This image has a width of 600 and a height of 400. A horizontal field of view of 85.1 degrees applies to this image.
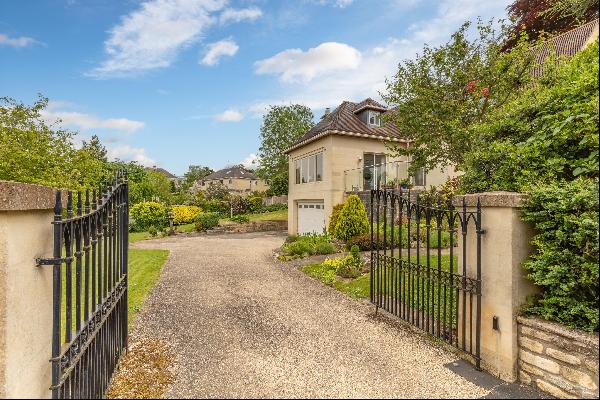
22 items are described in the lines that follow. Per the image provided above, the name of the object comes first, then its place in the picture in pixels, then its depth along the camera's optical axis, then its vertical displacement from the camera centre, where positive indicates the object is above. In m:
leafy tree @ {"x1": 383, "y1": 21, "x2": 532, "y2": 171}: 8.68 +3.27
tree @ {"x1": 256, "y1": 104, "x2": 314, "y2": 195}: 38.33 +8.34
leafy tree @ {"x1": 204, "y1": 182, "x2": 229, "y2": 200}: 34.75 +1.10
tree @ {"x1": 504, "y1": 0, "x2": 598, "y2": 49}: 14.91 +8.97
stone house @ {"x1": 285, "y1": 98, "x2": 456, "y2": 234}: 17.05 +2.22
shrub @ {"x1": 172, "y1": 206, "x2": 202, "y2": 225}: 27.09 -0.94
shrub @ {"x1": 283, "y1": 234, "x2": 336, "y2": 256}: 12.84 -1.78
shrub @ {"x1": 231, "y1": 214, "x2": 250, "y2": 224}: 25.71 -1.29
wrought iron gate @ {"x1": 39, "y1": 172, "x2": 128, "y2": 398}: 2.45 -0.96
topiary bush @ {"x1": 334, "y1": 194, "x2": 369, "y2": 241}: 13.87 -0.78
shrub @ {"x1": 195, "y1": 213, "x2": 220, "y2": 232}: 24.06 -1.41
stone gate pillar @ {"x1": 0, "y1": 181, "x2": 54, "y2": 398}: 1.98 -0.60
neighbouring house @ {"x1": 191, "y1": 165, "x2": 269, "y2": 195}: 60.97 +4.51
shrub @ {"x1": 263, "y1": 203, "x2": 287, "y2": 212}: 34.09 -0.44
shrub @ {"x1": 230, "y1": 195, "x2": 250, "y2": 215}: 31.25 -0.19
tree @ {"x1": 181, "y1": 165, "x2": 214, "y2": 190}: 72.12 +6.92
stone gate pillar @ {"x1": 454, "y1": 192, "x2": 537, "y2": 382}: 3.83 -0.92
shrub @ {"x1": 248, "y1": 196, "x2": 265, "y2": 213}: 33.22 -0.21
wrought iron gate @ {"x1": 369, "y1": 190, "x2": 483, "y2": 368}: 4.27 -1.15
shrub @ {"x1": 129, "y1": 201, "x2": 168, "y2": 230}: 25.03 -0.92
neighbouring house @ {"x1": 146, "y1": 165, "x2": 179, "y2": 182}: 83.24 +7.90
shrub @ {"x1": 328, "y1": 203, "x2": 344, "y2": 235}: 15.27 -0.68
